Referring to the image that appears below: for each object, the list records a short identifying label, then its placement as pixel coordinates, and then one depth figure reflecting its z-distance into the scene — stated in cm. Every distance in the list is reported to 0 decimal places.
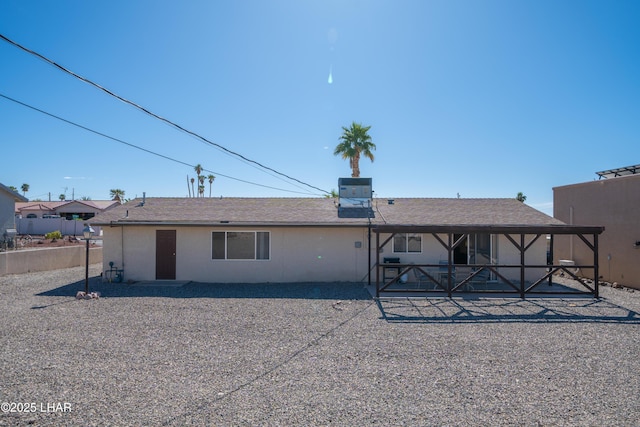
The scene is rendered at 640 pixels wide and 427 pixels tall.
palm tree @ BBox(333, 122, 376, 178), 2594
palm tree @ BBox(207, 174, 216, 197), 6000
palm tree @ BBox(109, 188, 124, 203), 6334
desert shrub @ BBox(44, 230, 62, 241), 2701
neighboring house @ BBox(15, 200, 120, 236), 3388
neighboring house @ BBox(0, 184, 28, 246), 1998
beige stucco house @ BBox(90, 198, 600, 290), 1269
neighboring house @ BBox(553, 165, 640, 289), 1225
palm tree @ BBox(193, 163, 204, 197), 5572
